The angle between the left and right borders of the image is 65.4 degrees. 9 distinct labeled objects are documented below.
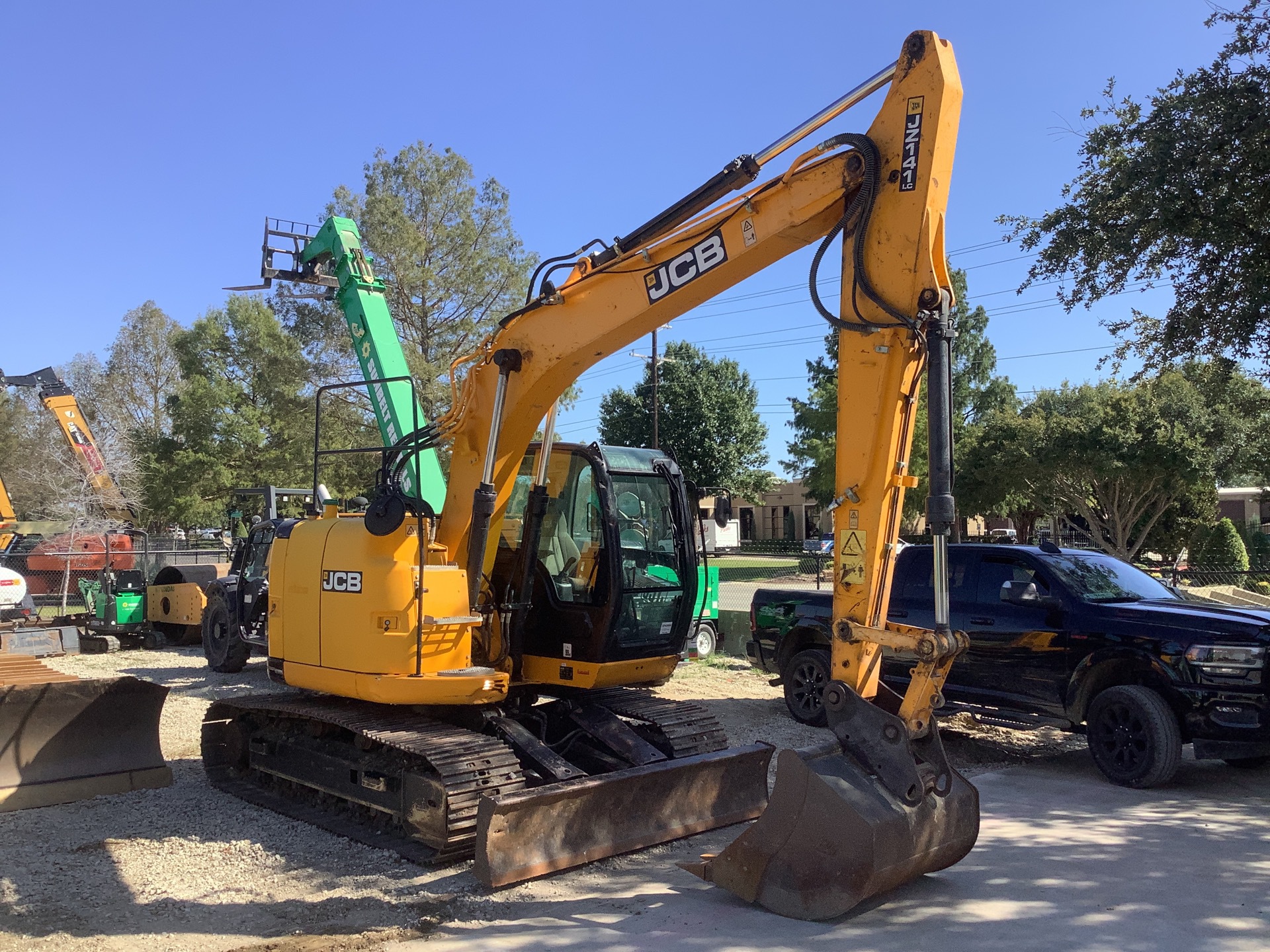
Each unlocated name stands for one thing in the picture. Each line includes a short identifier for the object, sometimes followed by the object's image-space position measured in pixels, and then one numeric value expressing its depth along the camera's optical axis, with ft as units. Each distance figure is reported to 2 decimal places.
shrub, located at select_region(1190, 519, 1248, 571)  82.81
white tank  43.45
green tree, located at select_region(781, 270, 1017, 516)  116.57
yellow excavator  15.85
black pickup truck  24.88
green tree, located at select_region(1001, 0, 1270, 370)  32.09
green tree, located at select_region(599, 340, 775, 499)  137.49
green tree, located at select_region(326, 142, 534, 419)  104.42
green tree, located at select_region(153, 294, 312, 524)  114.11
